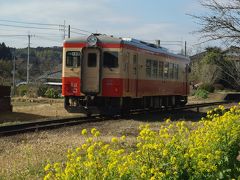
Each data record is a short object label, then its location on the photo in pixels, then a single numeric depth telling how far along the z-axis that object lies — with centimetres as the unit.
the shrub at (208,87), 5624
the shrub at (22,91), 4619
